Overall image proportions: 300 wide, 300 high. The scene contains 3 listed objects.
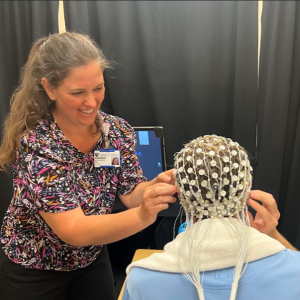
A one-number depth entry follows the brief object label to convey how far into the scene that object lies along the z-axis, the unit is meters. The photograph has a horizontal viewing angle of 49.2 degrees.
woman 1.09
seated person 0.78
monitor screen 2.04
